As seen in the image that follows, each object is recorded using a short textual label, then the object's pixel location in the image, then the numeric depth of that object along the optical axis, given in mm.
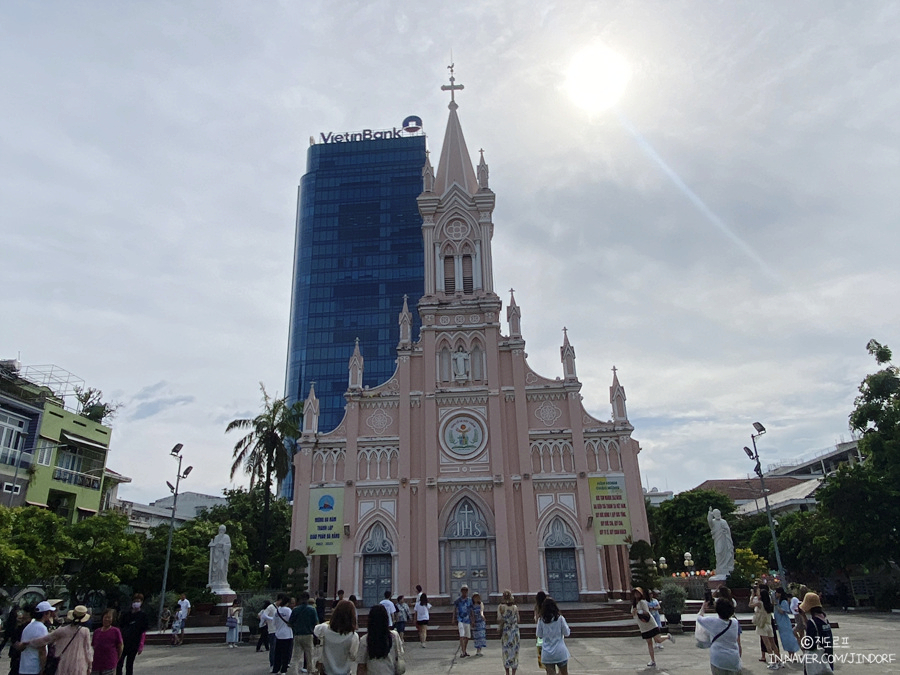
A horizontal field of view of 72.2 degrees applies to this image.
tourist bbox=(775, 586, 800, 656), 12102
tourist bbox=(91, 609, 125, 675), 8797
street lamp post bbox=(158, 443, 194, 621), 23728
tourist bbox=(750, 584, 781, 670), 12531
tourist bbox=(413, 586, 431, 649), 17781
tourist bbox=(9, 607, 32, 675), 8867
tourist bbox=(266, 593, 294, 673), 12141
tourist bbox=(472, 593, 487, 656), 15205
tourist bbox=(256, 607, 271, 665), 15830
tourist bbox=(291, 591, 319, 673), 11398
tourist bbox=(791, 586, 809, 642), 11959
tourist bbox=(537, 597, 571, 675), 8750
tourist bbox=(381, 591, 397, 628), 14196
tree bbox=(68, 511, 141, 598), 24812
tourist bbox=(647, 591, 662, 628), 16013
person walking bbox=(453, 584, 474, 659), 15247
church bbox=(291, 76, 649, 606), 27781
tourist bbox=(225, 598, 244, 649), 18906
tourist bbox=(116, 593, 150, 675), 10828
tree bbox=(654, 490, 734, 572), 45375
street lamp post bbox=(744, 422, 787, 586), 22594
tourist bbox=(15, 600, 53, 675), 8164
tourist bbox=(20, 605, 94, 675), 7941
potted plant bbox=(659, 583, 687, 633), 20778
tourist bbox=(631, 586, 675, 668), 12961
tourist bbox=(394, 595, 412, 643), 17403
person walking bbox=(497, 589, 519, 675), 10844
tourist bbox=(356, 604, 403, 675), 6508
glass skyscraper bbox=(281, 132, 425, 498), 78938
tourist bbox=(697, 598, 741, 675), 7414
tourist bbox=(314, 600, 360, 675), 6859
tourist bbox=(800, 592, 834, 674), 7453
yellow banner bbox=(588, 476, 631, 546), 27812
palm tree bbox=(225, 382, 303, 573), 35375
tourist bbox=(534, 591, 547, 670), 9162
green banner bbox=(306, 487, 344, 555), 27938
